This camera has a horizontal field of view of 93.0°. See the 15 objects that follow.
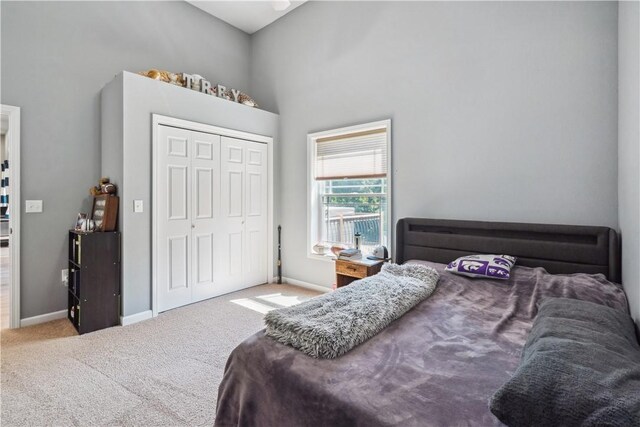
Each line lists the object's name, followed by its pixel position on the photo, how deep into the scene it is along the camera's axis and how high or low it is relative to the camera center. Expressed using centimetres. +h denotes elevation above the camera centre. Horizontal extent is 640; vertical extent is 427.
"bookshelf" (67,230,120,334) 277 -63
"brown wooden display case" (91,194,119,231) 294 +0
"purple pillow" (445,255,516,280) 225 -41
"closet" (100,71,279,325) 303 +28
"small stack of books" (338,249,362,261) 326 -45
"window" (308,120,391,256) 351 +33
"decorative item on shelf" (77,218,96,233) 295 -12
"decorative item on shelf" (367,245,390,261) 323 -44
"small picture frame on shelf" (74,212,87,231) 305 -6
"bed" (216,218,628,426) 98 -60
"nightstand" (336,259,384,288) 305 -59
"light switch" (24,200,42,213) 293 +8
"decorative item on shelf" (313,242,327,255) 396 -47
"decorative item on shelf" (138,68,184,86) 327 +152
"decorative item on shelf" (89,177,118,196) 300 +26
